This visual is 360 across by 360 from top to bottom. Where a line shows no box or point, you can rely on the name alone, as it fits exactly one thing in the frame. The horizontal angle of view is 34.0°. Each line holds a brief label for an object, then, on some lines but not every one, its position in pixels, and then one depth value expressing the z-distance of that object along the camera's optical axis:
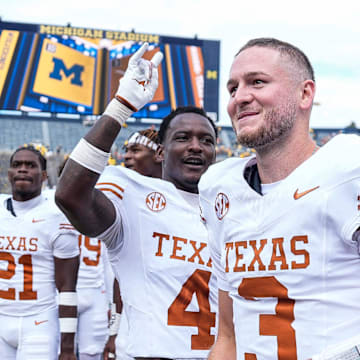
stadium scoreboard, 20.27
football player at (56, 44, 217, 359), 2.81
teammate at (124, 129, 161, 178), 5.10
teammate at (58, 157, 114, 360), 6.54
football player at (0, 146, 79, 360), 4.66
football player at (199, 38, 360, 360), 1.92
